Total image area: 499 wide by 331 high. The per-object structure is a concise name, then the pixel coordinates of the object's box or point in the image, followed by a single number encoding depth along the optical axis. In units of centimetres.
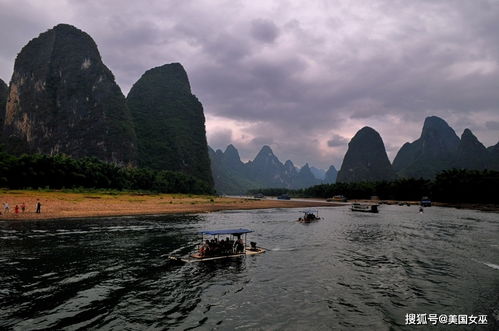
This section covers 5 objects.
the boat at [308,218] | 6408
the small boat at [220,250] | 2939
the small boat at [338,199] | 17651
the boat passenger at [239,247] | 3190
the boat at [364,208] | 9594
